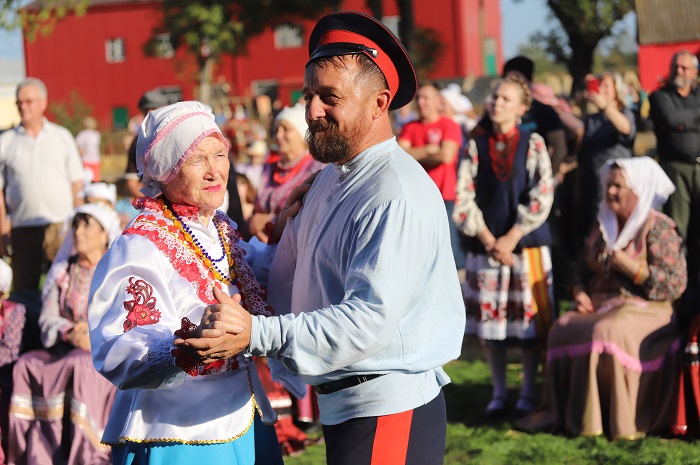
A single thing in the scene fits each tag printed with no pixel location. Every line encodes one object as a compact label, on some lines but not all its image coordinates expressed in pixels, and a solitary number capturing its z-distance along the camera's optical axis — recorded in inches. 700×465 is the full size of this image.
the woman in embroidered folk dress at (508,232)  262.8
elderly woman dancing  123.8
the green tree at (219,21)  1518.2
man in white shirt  360.8
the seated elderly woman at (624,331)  243.8
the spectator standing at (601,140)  350.9
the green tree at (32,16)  697.6
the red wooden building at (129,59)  1989.4
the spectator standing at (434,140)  335.9
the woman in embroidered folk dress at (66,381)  235.6
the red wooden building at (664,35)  982.4
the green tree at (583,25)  1224.2
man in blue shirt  111.3
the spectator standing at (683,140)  336.2
